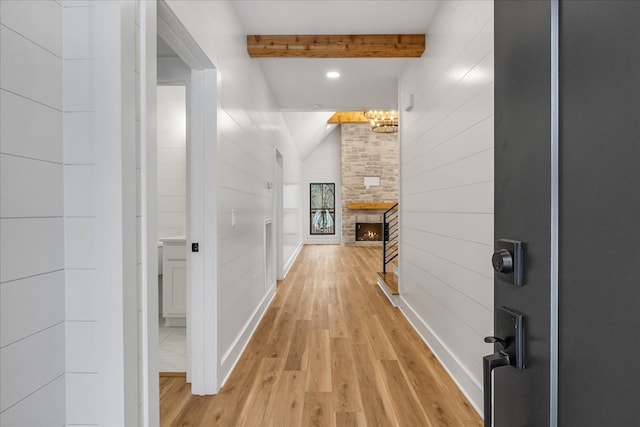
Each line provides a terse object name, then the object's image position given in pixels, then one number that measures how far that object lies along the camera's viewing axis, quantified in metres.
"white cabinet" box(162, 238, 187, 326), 3.29
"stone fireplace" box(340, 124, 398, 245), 11.50
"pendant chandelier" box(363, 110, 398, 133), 7.48
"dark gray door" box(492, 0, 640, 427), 0.40
